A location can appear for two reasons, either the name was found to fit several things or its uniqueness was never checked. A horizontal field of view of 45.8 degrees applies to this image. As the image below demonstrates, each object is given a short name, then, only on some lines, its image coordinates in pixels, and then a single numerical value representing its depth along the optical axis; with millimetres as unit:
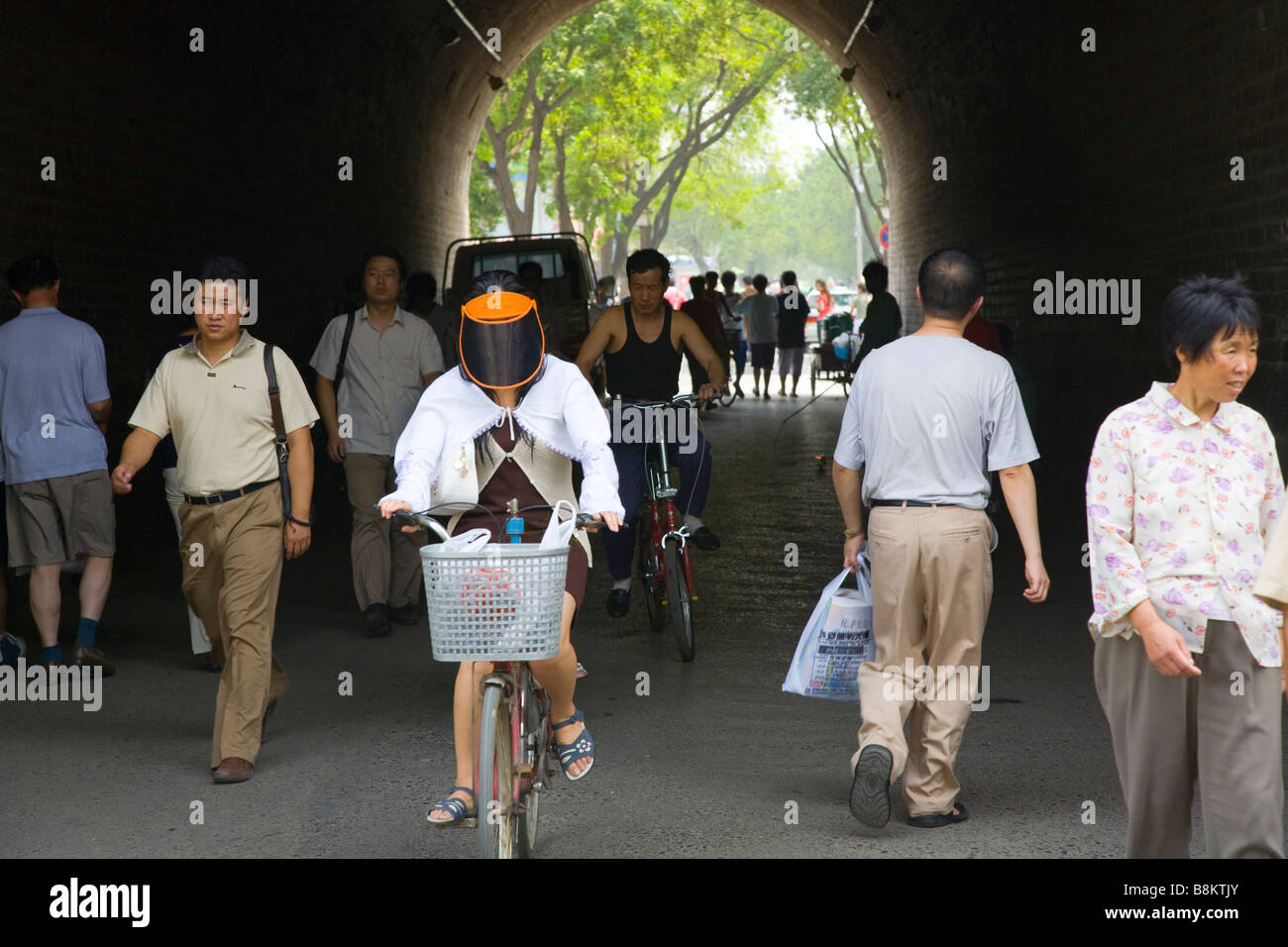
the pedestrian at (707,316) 16891
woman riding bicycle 4340
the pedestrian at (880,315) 12281
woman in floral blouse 3443
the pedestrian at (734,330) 24078
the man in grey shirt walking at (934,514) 4715
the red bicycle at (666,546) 7109
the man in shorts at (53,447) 6965
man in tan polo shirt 5555
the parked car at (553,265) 17250
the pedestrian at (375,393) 7992
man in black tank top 7422
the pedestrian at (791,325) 23328
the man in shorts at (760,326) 23812
